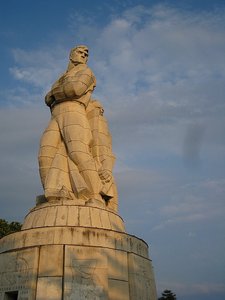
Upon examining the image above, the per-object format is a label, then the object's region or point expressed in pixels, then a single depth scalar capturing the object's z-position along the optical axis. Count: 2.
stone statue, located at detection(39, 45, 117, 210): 11.29
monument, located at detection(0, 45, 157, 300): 8.91
